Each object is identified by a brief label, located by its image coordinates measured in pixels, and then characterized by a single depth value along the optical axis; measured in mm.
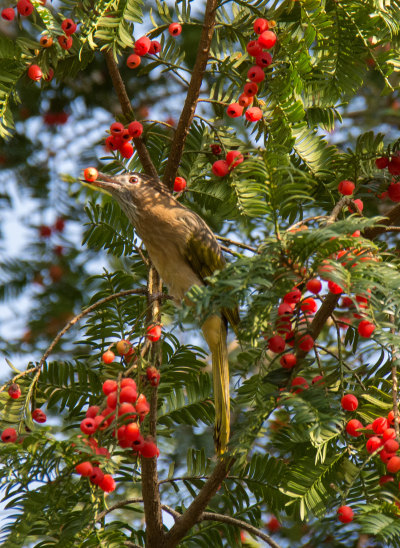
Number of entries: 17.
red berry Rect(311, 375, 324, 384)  4218
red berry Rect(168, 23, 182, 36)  4664
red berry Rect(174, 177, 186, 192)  5414
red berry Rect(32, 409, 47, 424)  4332
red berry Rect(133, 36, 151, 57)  4742
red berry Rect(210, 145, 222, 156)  5182
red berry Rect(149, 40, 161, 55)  4922
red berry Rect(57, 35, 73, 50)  4410
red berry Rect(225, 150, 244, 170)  4680
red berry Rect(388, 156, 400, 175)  4664
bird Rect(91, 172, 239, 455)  6078
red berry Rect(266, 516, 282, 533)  7041
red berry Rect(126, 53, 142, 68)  4848
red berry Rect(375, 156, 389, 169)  4734
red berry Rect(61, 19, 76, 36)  4352
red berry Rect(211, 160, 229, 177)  4758
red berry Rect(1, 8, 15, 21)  4590
